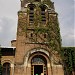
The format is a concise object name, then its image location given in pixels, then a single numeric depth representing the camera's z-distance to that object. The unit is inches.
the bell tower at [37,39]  427.6
